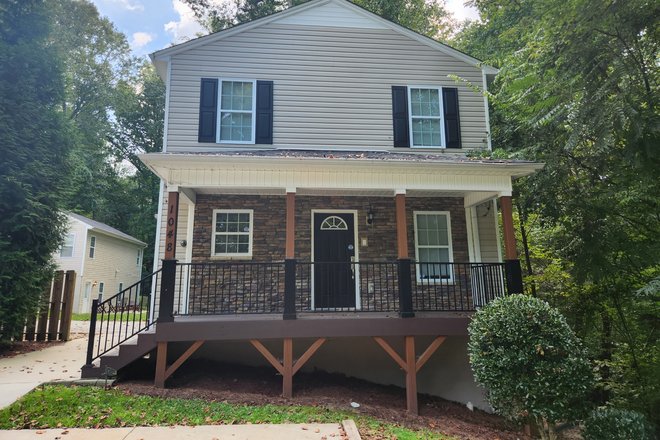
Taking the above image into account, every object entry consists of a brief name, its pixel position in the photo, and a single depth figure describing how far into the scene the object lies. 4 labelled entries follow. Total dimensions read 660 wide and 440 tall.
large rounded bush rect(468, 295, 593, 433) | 4.62
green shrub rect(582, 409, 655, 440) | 4.70
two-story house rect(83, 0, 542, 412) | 6.39
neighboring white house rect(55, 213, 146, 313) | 17.48
